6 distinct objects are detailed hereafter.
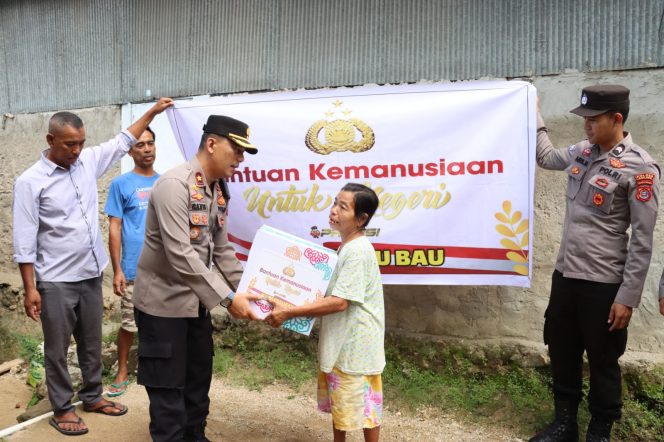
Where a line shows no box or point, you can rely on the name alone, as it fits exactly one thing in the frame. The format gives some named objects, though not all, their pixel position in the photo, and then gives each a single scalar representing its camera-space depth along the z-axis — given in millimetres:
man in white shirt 3514
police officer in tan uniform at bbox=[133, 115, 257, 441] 2855
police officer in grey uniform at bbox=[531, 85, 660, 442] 2994
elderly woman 2912
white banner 3729
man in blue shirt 4203
